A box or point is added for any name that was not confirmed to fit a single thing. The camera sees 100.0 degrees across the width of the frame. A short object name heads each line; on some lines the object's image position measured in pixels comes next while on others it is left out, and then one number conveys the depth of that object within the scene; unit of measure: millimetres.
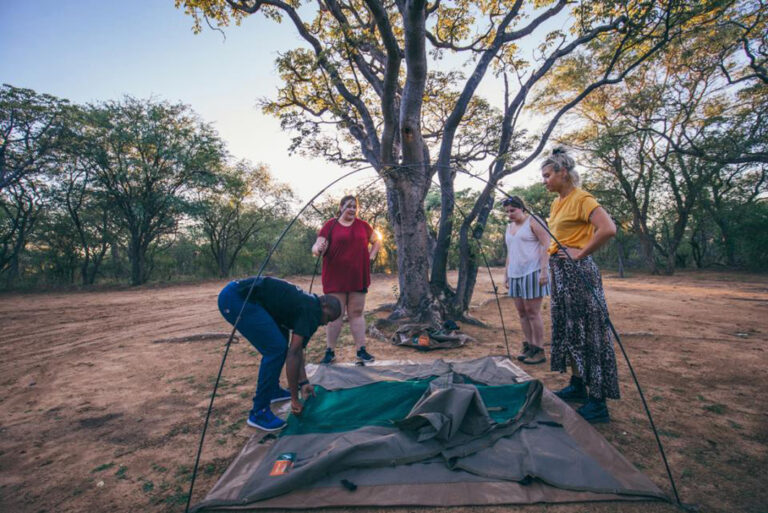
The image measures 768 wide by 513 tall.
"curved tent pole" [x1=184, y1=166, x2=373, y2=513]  2126
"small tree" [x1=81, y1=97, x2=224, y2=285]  14172
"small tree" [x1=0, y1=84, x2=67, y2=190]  12328
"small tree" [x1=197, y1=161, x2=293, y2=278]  18531
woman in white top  3463
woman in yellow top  2268
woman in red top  3566
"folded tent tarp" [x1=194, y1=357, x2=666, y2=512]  1603
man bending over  2236
